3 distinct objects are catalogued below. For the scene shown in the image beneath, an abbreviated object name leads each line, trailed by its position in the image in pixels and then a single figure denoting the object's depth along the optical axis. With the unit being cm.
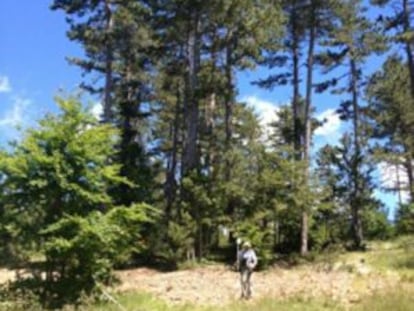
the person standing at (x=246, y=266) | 1744
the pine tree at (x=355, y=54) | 2873
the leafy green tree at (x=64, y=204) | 1625
